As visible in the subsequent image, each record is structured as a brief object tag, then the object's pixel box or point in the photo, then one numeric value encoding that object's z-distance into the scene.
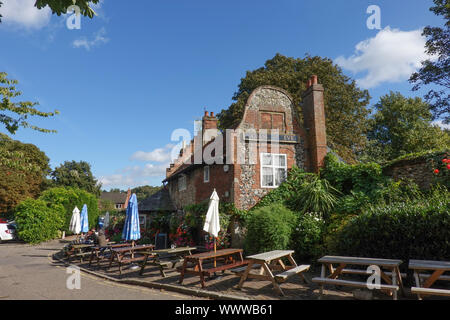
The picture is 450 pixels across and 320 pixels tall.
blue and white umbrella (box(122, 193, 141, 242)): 11.17
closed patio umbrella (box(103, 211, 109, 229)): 17.99
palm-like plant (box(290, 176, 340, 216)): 11.95
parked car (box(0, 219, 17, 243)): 26.16
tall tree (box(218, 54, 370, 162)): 23.66
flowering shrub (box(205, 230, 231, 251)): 13.02
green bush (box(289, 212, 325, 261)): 10.34
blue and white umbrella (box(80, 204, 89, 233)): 17.02
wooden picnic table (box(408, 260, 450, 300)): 4.99
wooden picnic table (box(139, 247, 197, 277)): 8.92
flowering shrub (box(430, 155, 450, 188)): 10.30
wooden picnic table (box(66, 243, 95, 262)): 13.20
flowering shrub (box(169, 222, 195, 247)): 14.87
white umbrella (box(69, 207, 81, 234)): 16.74
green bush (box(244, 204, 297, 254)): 10.37
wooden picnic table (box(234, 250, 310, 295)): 6.53
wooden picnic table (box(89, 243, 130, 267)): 12.03
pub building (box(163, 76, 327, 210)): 14.12
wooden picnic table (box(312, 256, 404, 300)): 5.69
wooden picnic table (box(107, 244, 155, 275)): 9.80
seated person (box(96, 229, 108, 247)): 12.85
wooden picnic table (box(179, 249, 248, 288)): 7.42
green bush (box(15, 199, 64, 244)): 23.77
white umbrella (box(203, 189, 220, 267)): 9.31
